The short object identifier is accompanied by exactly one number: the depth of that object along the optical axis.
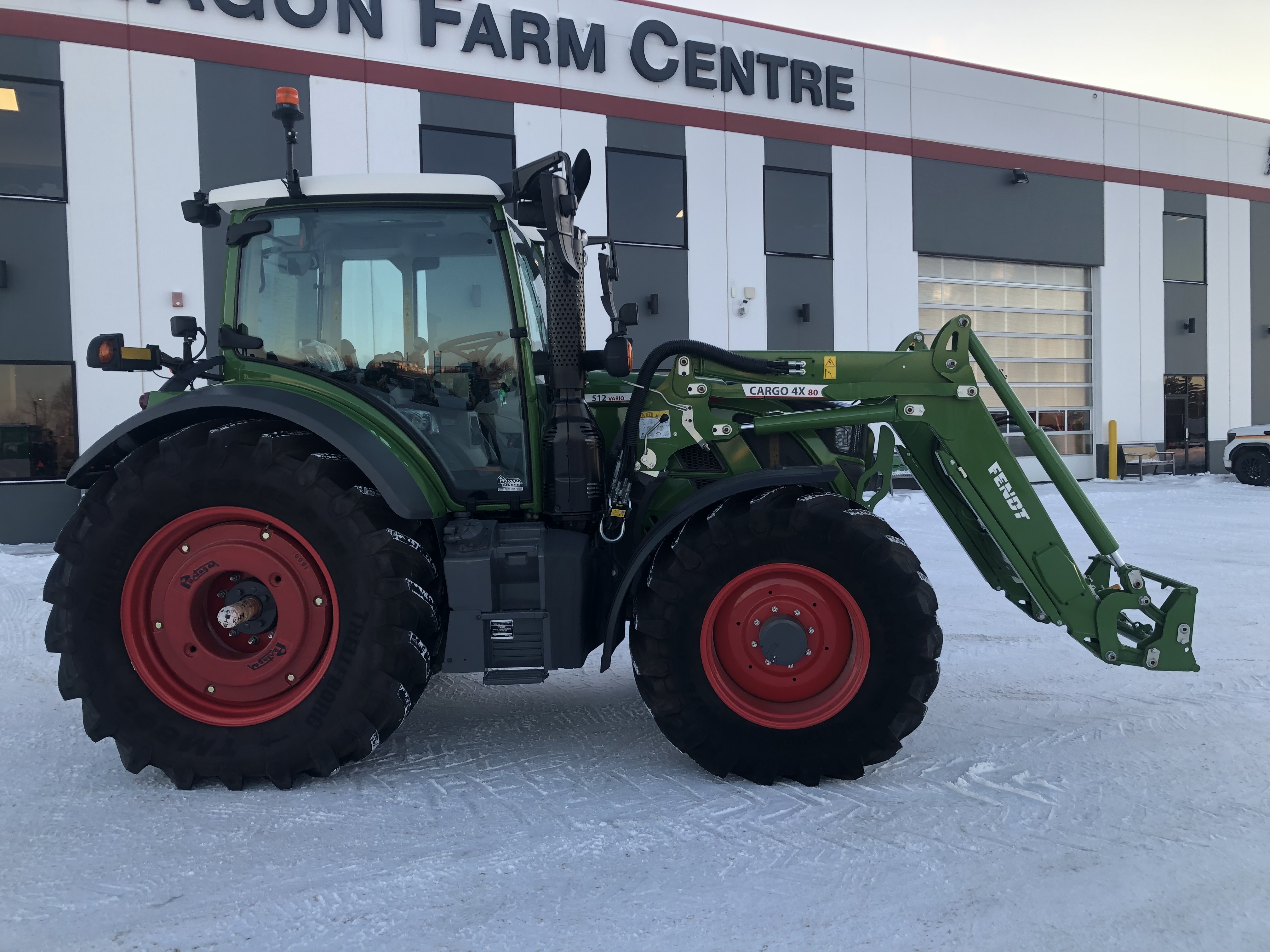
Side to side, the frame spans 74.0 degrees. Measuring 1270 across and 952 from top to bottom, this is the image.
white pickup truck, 16.11
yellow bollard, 17.48
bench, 17.66
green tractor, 3.15
